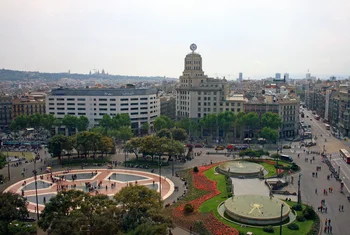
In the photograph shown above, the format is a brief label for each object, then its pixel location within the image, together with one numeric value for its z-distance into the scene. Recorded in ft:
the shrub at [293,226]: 145.38
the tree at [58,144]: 265.75
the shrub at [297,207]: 166.25
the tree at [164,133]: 313.36
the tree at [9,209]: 122.54
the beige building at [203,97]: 406.62
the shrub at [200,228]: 144.52
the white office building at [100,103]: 426.92
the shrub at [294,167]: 242.58
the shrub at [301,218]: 153.28
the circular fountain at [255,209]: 150.61
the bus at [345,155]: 266.77
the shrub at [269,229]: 141.90
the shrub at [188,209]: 164.25
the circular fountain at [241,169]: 228.59
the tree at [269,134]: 328.45
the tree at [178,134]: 314.55
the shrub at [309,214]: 155.43
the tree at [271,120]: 352.69
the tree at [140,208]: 123.75
